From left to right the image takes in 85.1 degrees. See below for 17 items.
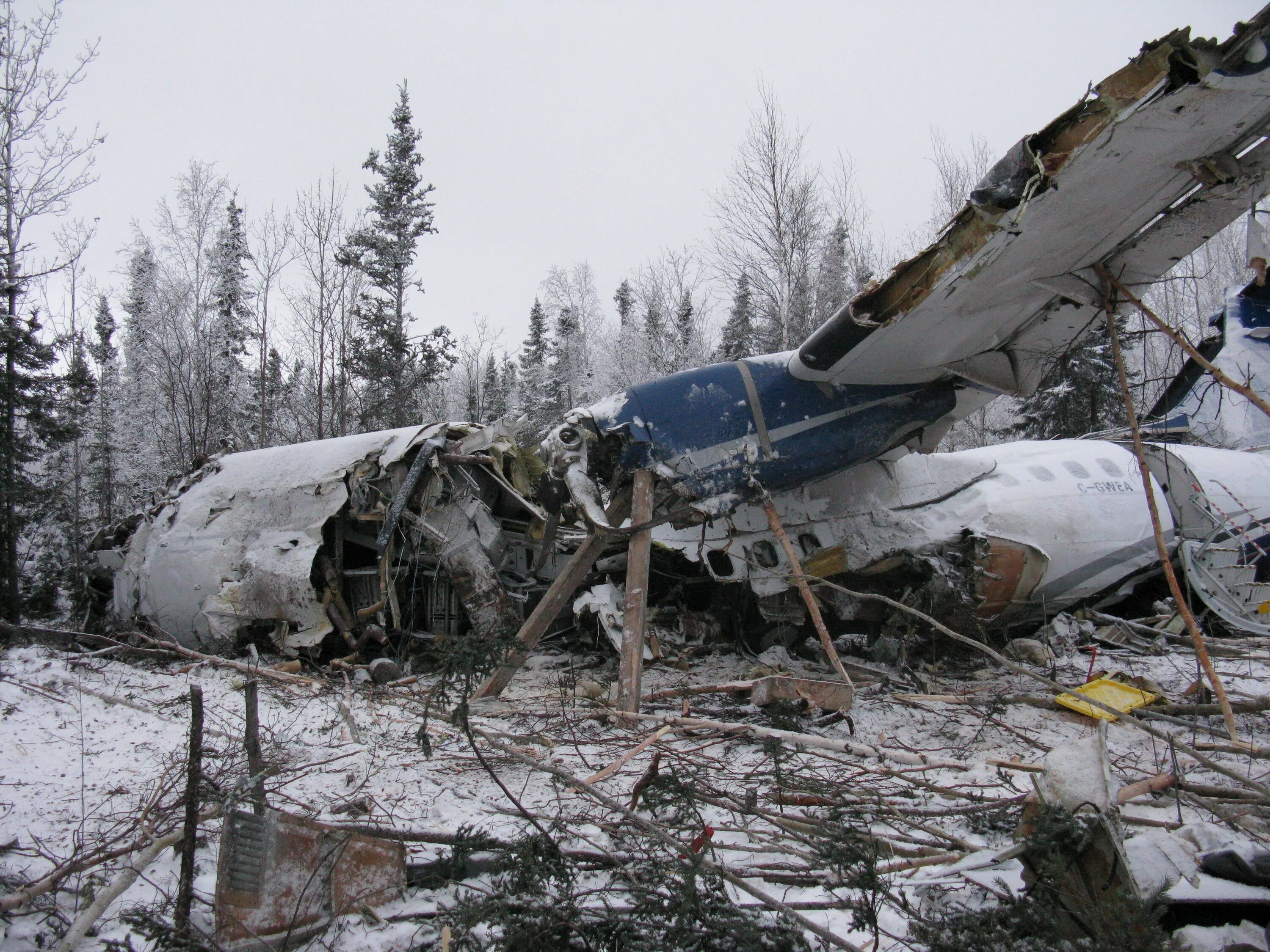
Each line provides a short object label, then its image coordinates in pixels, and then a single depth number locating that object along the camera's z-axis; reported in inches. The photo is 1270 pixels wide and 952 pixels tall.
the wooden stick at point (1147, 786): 104.3
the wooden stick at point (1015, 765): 129.0
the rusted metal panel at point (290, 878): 78.7
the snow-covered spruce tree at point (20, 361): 418.3
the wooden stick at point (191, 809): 80.3
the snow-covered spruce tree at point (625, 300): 1929.1
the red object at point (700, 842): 96.0
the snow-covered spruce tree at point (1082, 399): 582.9
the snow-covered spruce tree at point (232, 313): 930.1
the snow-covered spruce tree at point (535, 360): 1487.5
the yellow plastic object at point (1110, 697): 168.2
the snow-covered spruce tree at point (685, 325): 1286.9
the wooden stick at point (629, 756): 134.9
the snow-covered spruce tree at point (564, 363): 1352.1
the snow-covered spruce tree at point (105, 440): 799.7
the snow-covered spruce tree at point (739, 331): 1236.5
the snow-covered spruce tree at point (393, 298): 747.4
